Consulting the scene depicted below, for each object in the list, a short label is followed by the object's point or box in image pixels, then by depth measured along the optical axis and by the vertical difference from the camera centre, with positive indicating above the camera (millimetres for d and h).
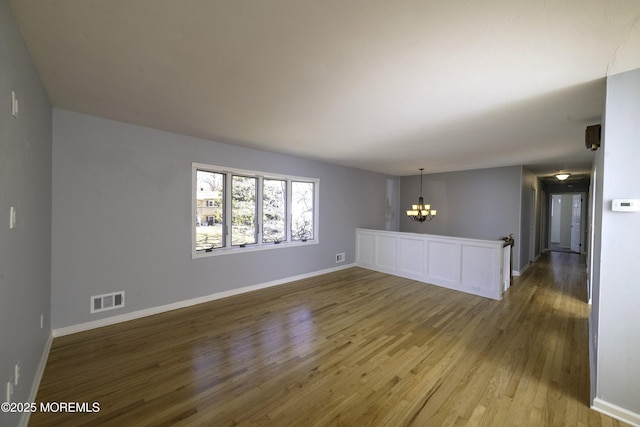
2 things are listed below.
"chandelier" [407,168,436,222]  5730 -5
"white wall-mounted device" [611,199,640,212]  1777 +71
